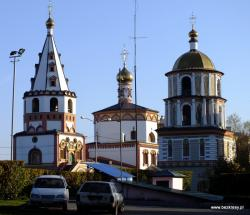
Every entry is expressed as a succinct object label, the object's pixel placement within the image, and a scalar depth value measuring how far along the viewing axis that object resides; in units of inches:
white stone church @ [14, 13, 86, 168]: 2888.8
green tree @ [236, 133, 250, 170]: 2269.3
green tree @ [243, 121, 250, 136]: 3247.5
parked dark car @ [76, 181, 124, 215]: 1008.2
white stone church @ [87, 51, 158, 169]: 3319.4
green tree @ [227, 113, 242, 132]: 3361.2
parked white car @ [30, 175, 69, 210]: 1060.5
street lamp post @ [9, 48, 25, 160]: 1720.0
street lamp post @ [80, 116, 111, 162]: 3430.1
